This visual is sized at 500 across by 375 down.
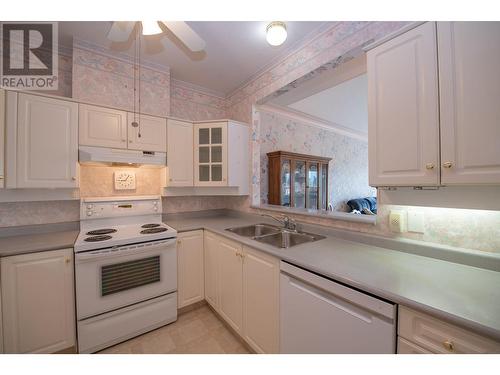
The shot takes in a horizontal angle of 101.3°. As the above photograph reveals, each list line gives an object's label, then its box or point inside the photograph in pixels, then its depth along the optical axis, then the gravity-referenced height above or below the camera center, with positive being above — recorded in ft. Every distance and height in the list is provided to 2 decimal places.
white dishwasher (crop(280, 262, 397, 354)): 2.78 -2.04
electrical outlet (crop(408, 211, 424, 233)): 3.90 -0.65
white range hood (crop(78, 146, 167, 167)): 5.69 +1.01
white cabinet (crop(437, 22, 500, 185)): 2.65 +1.18
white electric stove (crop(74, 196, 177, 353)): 4.92 -2.26
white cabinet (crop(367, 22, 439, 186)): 3.13 +1.29
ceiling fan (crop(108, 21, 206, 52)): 3.71 +3.08
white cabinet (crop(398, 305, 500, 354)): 2.16 -1.70
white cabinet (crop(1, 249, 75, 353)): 4.34 -2.48
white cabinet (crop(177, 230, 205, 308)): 6.42 -2.54
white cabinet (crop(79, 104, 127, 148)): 5.81 +1.88
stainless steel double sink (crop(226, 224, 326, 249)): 5.73 -1.41
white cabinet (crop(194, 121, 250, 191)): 7.70 +1.36
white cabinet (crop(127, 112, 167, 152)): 6.53 +1.88
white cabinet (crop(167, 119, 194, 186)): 7.31 +1.35
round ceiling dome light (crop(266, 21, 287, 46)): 4.84 +3.71
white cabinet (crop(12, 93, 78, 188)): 5.01 +1.23
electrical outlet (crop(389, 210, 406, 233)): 4.09 -0.67
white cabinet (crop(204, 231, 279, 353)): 4.36 -2.53
